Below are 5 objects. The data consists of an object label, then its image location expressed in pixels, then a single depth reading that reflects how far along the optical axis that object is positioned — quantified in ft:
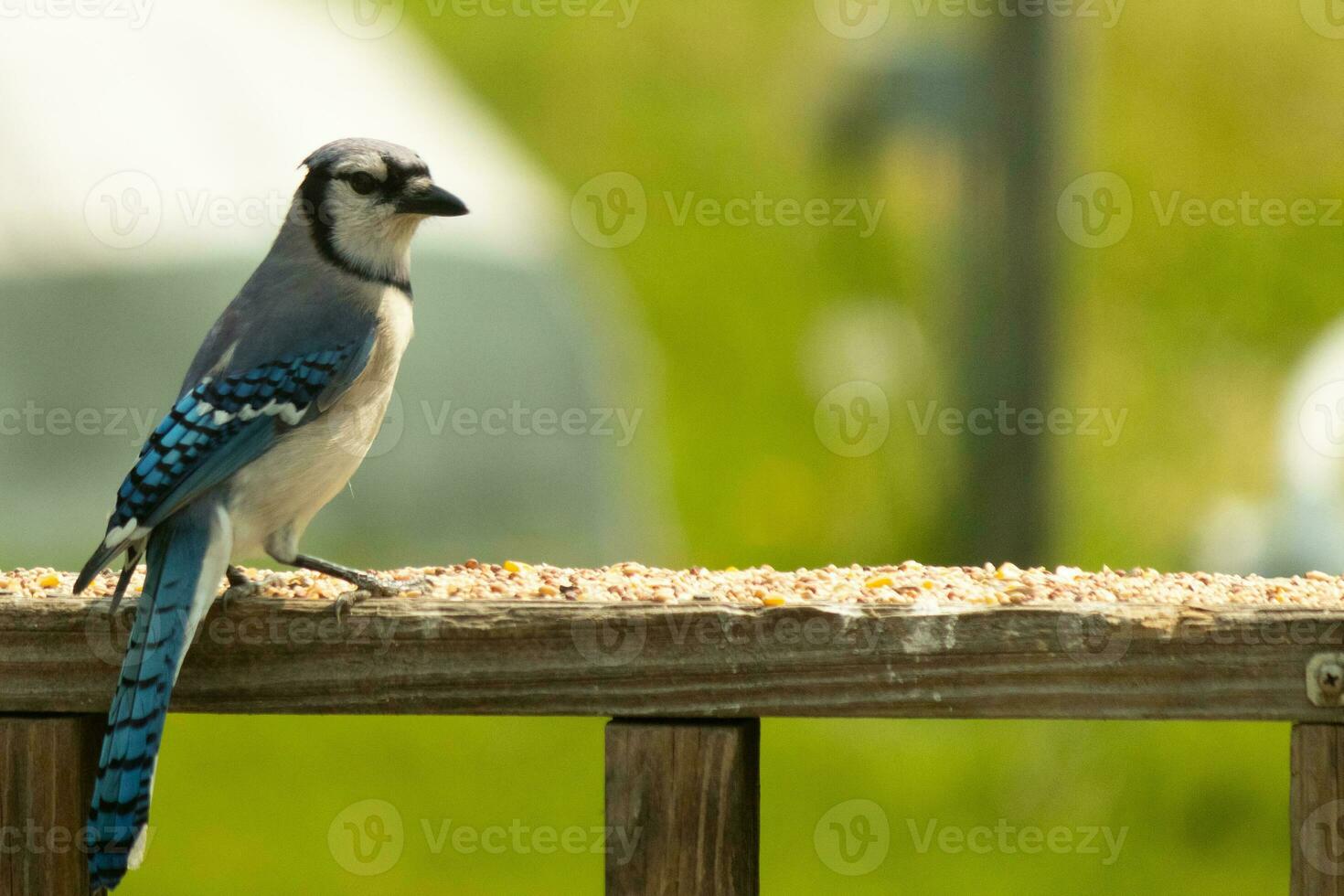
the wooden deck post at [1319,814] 15.08
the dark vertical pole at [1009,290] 55.21
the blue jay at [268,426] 16.69
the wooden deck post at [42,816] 16.81
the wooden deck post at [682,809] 15.75
